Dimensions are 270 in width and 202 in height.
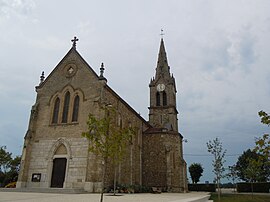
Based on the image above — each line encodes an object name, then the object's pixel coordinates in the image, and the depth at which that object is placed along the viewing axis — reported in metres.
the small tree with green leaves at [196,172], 54.06
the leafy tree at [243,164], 58.37
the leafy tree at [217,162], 21.02
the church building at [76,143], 21.36
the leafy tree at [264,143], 7.75
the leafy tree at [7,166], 36.29
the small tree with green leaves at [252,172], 29.47
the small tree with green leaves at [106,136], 10.34
